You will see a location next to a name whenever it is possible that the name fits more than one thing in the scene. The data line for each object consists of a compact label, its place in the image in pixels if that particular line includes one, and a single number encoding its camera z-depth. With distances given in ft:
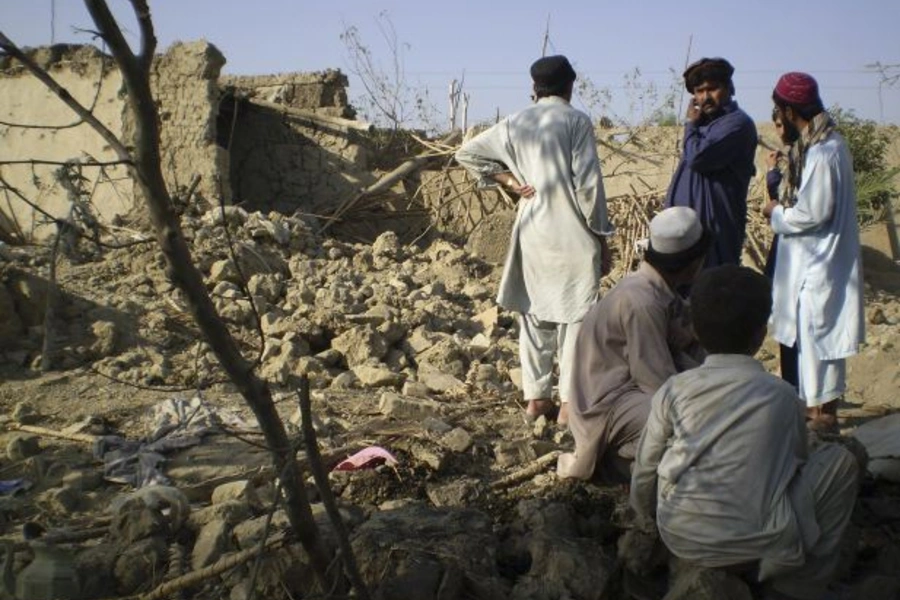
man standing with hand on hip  14.93
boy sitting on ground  8.19
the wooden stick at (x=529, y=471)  12.27
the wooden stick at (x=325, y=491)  6.97
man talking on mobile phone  13.97
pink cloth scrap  12.58
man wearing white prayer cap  10.98
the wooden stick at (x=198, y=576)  8.00
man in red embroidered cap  13.78
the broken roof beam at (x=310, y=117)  35.32
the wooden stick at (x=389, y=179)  34.45
